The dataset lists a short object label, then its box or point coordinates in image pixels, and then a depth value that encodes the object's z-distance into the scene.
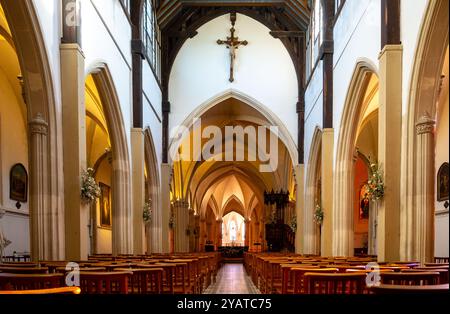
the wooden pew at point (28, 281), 3.76
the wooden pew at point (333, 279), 3.69
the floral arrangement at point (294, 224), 22.75
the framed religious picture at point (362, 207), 24.64
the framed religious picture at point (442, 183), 15.35
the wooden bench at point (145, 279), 4.87
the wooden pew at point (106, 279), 3.80
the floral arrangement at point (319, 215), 15.37
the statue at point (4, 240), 14.07
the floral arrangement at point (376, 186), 9.21
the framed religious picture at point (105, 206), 24.34
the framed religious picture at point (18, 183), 15.54
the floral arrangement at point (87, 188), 9.41
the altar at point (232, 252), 36.03
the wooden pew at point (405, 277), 3.79
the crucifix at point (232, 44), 22.59
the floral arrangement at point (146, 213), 15.73
